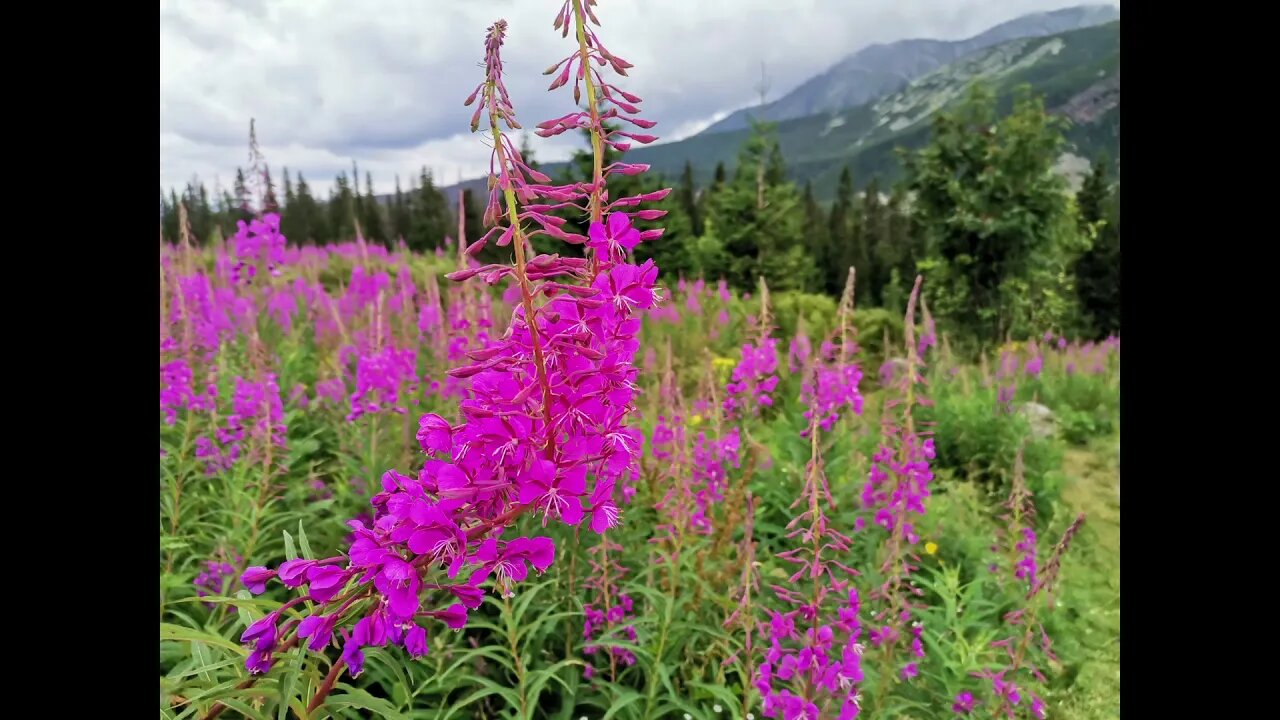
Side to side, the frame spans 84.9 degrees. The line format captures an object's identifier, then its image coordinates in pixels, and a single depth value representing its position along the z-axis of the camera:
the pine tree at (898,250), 20.23
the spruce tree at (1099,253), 21.65
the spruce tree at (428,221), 22.11
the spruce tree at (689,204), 27.46
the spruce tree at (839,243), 27.86
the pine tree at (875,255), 28.09
